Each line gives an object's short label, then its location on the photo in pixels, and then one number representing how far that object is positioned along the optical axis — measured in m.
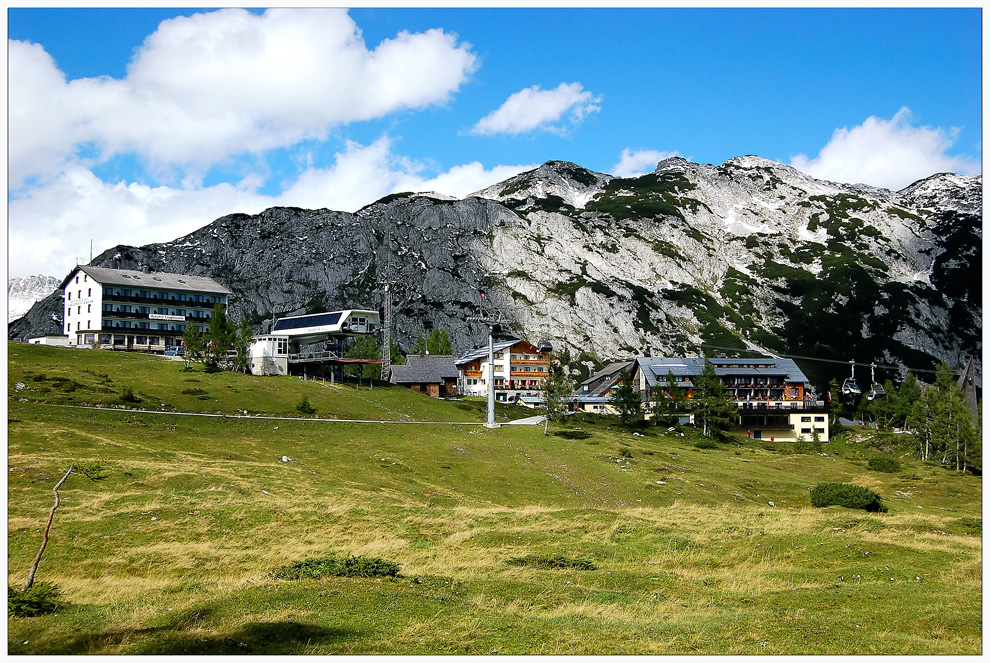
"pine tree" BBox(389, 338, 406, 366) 172.12
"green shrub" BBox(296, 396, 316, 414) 83.38
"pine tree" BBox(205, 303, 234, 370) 107.93
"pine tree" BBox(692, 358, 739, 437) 110.94
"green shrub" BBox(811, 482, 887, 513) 52.69
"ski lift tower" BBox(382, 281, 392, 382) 133.75
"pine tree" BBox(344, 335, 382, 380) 124.97
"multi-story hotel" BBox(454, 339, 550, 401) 173.50
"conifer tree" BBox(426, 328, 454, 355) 184.38
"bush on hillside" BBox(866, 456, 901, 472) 82.46
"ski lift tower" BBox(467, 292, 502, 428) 83.81
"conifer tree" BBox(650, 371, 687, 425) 112.39
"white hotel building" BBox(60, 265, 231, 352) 124.81
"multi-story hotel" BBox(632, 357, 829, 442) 132.12
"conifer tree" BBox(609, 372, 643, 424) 113.56
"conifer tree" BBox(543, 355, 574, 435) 100.41
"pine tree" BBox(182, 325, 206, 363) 104.00
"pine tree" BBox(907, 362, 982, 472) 89.31
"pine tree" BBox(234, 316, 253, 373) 111.14
